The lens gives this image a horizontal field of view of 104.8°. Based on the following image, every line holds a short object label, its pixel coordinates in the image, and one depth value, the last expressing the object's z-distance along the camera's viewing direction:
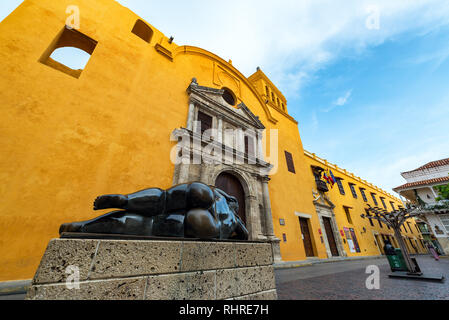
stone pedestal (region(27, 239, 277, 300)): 1.11
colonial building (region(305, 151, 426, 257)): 10.86
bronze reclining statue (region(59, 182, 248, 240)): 1.55
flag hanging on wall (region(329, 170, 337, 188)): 12.89
